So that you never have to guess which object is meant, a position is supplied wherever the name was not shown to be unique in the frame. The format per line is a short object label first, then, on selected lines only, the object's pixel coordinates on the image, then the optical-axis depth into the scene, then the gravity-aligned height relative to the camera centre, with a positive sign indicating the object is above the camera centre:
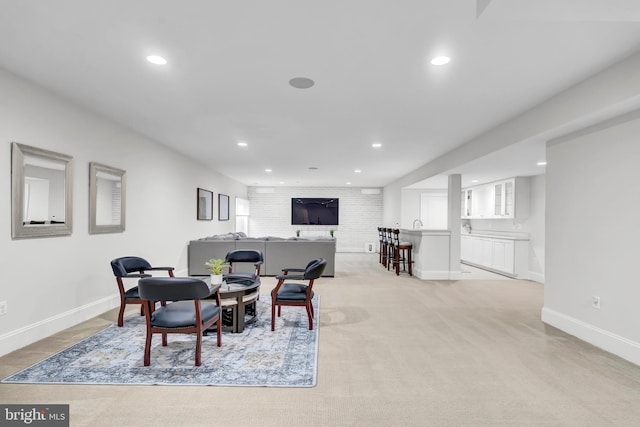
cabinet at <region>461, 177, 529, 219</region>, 7.14 +0.35
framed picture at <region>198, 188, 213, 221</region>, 7.35 +0.14
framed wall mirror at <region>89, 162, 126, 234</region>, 3.91 +0.13
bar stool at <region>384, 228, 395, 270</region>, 7.73 -0.82
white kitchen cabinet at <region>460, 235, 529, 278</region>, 6.89 -0.92
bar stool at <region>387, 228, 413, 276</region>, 7.22 -0.84
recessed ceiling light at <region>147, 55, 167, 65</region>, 2.56 +1.19
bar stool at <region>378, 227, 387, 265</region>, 8.36 -0.88
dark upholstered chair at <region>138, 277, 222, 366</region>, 2.57 -0.81
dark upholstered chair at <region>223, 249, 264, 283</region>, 4.79 -0.68
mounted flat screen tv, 12.11 +0.03
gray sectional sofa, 6.74 -0.83
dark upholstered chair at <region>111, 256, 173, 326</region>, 3.51 -0.72
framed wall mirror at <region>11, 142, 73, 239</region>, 2.95 +0.16
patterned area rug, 2.44 -1.26
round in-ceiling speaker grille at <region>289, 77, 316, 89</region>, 2.96 +1.19
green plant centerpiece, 3.40 -0.63
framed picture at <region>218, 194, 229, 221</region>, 8.87 +0.10
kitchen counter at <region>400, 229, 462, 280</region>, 6.71 -0.87
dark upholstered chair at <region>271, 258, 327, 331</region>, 3.51 -0.91
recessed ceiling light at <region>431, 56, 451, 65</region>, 2.53 +1.20
